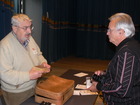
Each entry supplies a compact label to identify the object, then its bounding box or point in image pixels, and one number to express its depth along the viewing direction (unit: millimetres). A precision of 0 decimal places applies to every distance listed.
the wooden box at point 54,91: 1925
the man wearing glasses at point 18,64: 2201
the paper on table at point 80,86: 2455
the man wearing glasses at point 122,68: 1718
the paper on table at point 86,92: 2272
